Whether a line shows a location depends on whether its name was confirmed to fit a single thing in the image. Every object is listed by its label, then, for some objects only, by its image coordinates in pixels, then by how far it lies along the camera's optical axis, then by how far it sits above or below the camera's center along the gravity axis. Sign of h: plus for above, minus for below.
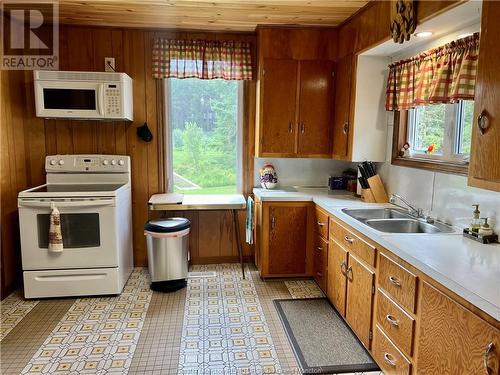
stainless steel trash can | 3.13 -0.94
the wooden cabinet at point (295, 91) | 3.26 +0.49
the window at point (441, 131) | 2.27 +0.11
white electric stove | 2.87 -0.80
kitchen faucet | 2.41 -0.45
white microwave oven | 3.03 +0.40
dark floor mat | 2.17 -1.29
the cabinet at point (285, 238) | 3.24 -0.84
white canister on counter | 3.61 -0.33
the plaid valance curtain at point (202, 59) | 3.43 +0.80
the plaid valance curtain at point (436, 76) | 2.03 +0.44
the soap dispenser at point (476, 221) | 1.95 -0.40
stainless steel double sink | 2.30 -0.51
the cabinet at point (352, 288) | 2.22 -0.96
